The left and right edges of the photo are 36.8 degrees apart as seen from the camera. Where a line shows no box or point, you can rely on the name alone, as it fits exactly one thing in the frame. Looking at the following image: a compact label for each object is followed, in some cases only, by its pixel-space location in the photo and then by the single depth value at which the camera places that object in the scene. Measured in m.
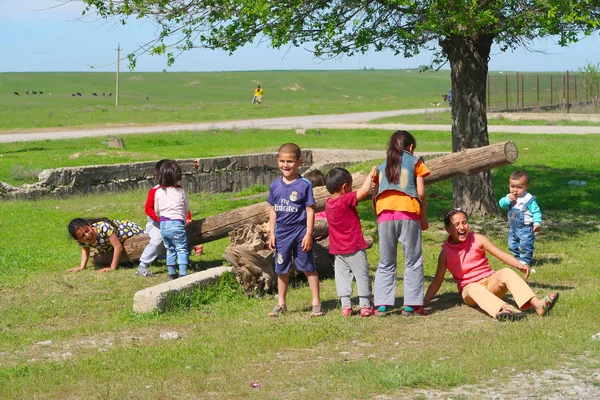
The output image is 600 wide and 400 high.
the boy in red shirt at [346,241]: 7.59
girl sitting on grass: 7.23
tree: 10.89
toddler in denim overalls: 9.34
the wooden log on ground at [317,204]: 8.59
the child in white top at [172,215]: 9.49
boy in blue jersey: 7.65
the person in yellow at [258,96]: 57.89
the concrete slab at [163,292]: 8.02
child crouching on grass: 10.09
